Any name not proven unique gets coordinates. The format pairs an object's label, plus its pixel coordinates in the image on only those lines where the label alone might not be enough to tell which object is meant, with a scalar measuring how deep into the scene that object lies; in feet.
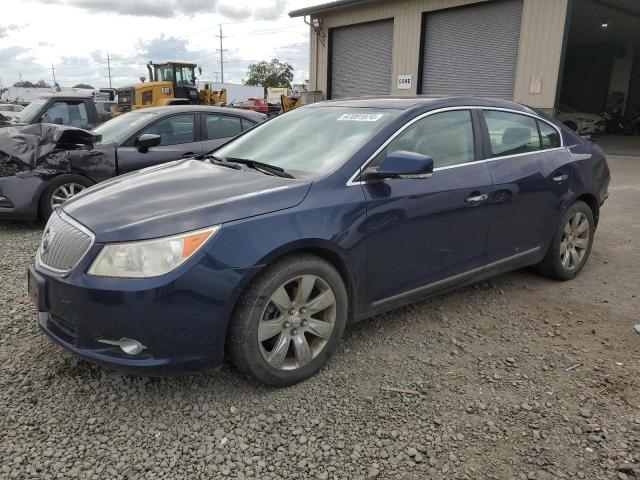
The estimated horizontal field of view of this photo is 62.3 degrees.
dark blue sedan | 8.16
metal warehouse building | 45.44
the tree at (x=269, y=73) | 258.57
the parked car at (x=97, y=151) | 20.03
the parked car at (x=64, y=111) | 30.60
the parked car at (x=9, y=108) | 90.68
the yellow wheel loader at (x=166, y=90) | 68.80
